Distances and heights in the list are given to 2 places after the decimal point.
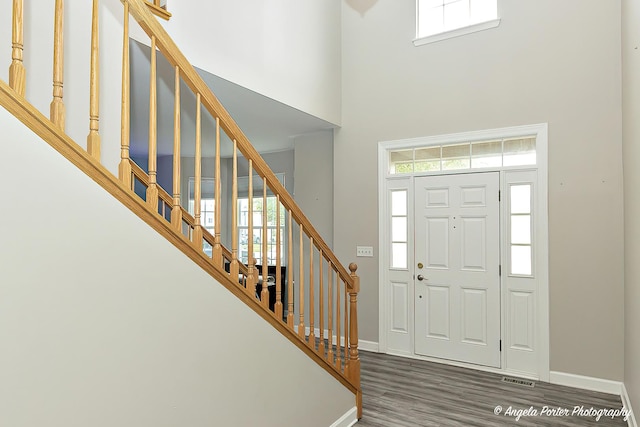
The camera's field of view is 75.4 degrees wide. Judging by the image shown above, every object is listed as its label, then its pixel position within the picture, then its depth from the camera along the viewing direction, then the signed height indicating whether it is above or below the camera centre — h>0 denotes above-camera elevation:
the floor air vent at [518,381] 3.65 -1.45
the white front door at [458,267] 4.03 -0.48
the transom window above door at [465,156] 3.94 +0.65
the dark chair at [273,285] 6.08 -0.97
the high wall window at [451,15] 4.11 +2.12
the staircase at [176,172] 1.24 +0.19
